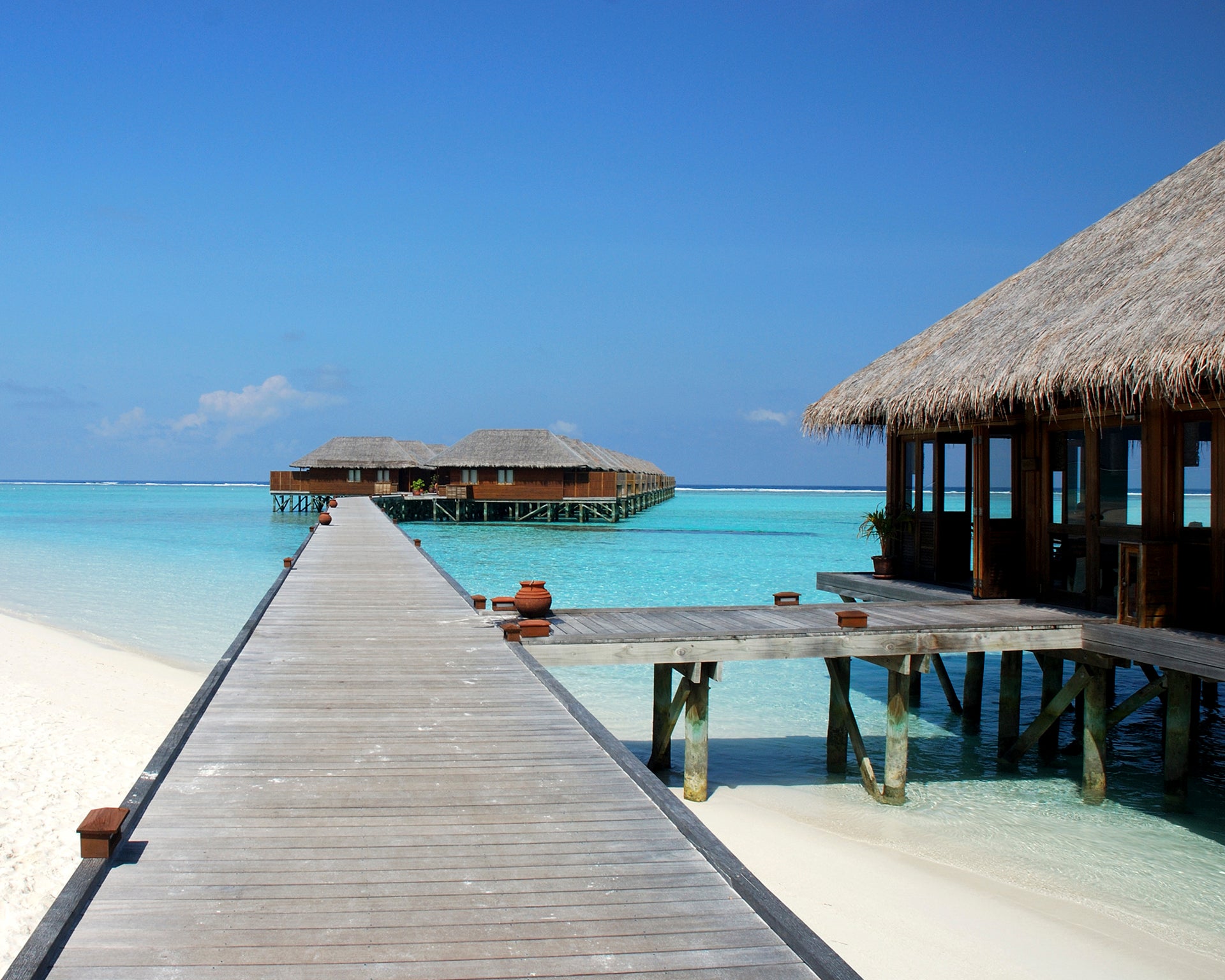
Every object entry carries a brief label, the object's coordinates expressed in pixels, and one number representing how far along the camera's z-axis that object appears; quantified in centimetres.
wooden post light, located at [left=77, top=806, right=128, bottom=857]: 311
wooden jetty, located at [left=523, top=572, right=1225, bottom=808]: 745
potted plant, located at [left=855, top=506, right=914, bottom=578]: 1129
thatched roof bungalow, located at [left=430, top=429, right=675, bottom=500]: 4725
